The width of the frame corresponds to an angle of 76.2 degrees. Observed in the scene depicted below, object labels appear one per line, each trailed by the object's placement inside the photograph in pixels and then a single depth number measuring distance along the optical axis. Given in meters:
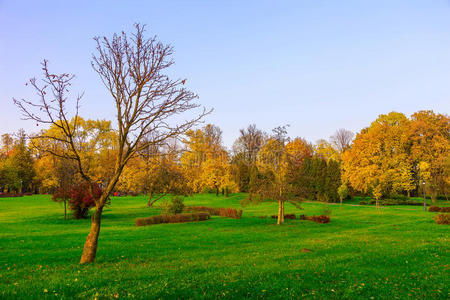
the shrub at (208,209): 30.38
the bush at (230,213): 26.77
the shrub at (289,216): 26.34
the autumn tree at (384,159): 44.75
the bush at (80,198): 26.06
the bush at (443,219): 22.20
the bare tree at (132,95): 9.92
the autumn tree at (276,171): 21.89
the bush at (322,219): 23.94
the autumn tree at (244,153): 64.25
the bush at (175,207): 26.88
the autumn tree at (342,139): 78.50
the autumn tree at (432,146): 42.56
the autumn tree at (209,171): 55.41
